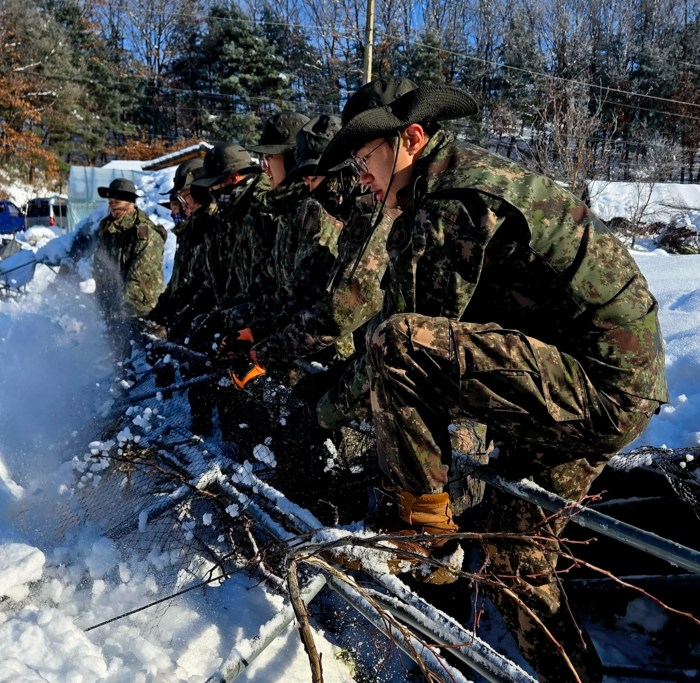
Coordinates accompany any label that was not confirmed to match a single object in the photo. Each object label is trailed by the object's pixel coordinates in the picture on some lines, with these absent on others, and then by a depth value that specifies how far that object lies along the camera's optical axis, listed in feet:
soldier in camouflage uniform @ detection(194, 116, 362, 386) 11.01
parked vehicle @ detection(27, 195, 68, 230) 93.35
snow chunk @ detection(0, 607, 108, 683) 6.30
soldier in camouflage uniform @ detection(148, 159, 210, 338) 18.78
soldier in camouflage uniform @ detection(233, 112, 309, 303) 14.34
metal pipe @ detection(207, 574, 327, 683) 5.56
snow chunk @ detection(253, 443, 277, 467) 10.95
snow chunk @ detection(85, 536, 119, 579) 9.23
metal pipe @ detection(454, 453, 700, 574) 5.10
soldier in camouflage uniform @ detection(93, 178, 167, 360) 22.27
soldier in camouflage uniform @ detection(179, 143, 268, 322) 15.87
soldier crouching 5.95
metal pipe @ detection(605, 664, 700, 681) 8.16
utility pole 52.47
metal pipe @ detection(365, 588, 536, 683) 4.93
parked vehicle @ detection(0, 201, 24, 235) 85.76
